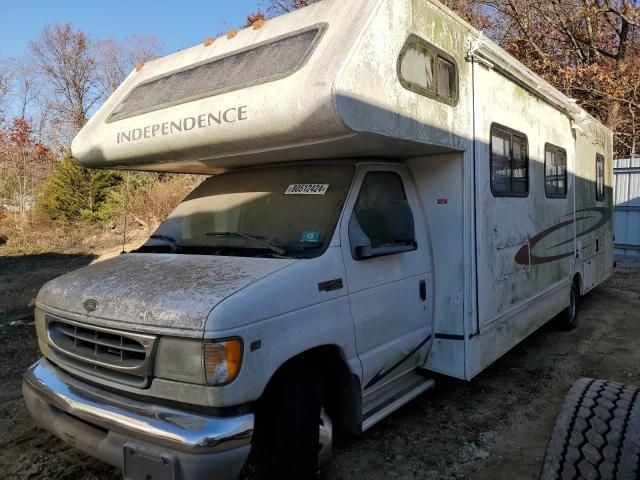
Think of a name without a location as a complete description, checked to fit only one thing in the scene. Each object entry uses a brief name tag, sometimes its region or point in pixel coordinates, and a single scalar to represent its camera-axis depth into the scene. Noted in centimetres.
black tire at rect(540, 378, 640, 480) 205
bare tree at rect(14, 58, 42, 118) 2782
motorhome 257
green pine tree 1856
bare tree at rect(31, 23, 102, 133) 3000
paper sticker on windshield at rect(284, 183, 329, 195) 353
